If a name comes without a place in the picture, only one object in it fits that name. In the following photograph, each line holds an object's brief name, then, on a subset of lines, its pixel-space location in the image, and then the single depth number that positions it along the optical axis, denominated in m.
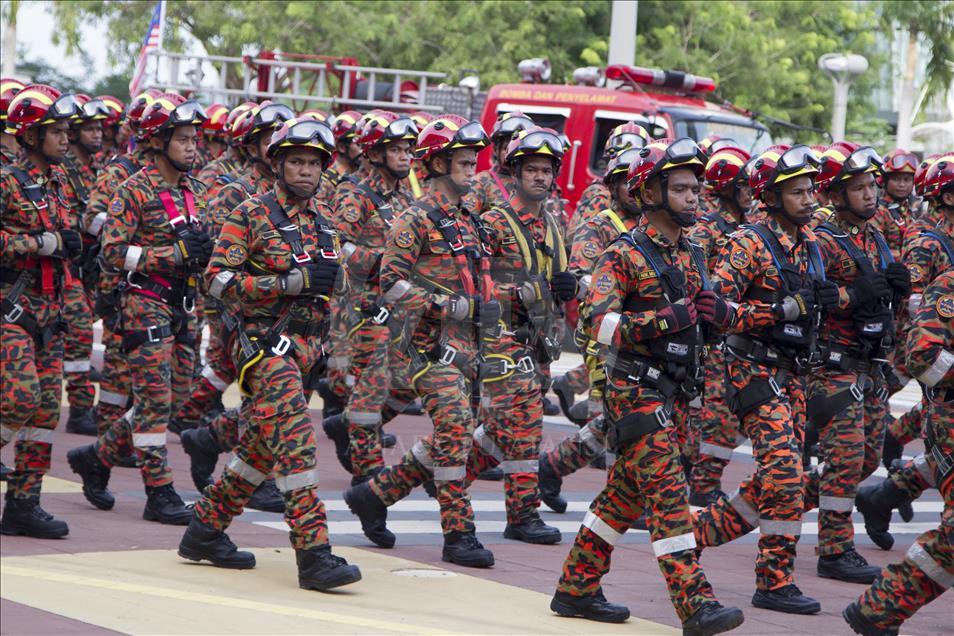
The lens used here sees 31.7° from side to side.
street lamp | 24.02
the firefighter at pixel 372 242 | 11.54
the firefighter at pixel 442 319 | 9.41
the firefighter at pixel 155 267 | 10.24
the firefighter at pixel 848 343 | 9.44
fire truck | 20.09
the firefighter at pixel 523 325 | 10.06
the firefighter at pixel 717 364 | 10.91
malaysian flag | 24.44
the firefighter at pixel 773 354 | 8.62
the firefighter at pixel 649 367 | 7.81
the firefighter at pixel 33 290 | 9.72
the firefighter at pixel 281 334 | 8.59
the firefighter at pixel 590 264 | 11.00
